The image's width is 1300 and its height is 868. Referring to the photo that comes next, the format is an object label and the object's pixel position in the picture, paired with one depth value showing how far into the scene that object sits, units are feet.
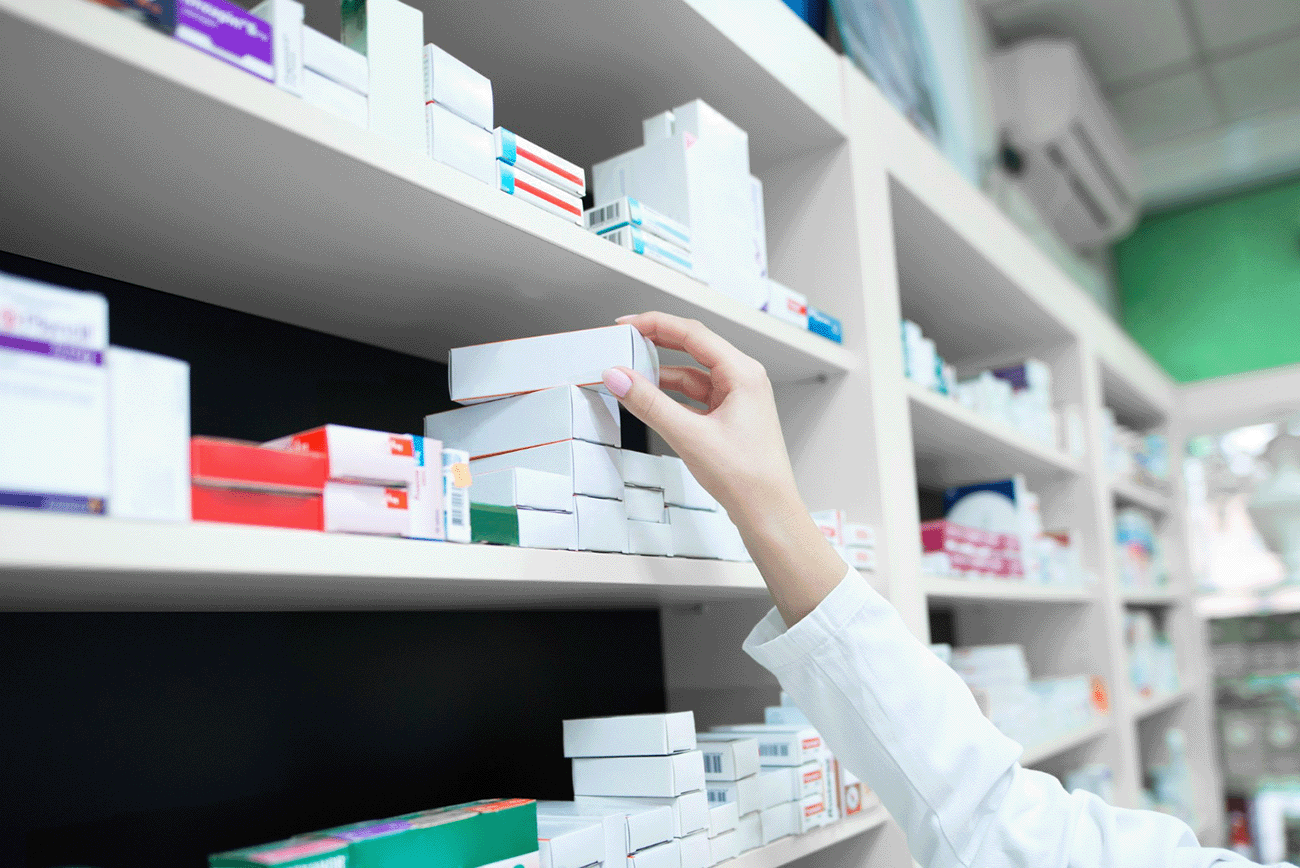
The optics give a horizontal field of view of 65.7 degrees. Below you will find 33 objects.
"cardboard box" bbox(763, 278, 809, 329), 4.78
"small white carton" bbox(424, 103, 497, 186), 3.18
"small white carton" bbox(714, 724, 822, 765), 4.43
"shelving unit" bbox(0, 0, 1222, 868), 2.44
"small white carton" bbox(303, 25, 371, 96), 2.81
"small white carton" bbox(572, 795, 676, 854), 3.51
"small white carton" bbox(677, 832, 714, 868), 3.68
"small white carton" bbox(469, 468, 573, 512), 3.25
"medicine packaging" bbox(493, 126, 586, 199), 3.42
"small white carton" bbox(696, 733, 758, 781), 4.08
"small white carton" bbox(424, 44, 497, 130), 3.22
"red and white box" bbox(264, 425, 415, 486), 2.65
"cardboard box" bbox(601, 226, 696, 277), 3.91
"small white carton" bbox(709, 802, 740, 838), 3.87
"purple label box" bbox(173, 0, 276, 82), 2.48
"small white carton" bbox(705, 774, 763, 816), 4.07
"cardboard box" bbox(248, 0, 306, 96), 2.68
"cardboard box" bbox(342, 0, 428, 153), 3.02
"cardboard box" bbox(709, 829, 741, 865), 3.85
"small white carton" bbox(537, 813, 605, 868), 3.26
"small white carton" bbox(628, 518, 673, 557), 3.74
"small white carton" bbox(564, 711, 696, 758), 3.75
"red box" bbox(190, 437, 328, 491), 2.38
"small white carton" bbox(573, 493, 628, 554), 3.48
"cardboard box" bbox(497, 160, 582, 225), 3.42
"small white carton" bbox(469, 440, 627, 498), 3.49
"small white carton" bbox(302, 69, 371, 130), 2.80
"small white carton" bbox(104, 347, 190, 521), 2.19
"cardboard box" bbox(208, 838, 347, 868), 2.53
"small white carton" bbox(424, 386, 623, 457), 3.55
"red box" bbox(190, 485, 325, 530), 2.40
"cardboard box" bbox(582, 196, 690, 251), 3.94
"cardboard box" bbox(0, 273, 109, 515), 2.02
